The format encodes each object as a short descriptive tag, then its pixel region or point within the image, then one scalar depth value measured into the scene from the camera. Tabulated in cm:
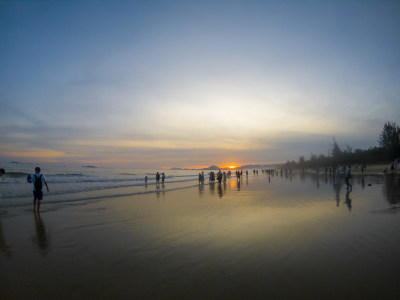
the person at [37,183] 1126
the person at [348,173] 1954
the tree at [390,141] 6220
